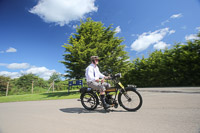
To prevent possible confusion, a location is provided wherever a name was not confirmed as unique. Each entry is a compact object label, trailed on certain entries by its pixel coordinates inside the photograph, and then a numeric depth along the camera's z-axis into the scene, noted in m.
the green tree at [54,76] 30.33
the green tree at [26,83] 20.17
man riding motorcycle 3.65
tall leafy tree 11.45
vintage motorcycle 3.56
